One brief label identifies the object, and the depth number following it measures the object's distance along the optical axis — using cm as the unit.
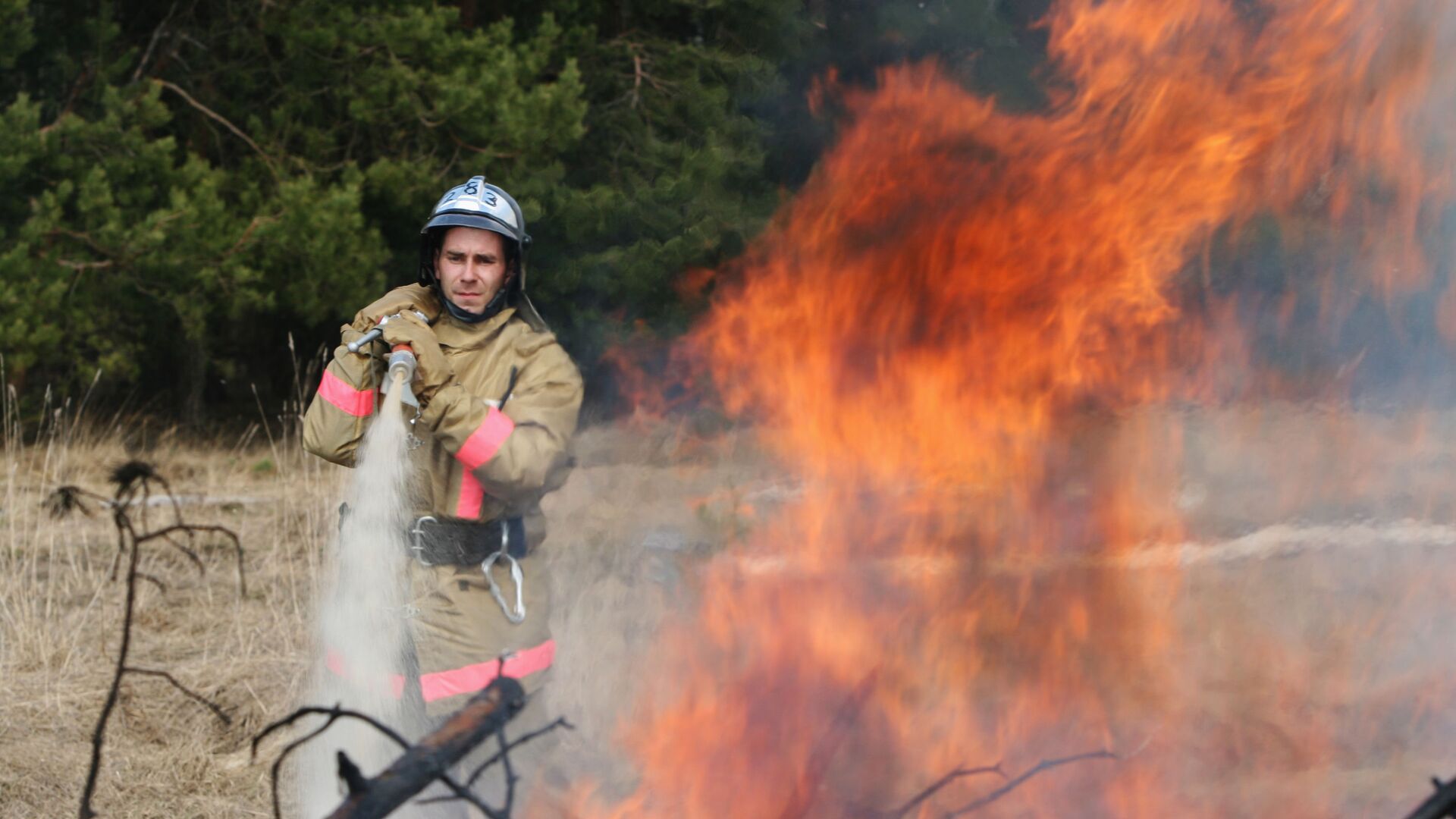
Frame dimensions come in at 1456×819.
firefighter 698
